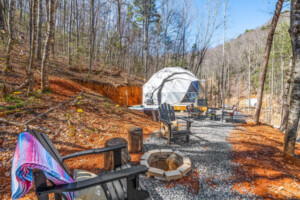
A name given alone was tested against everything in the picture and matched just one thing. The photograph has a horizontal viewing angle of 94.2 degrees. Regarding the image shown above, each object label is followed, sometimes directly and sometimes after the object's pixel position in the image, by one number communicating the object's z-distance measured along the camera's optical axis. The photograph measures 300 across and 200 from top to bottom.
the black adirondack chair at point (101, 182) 1.15
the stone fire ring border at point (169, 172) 2.69
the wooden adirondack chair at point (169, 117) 4.14
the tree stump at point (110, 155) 2.83
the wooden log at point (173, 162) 3.42
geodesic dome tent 12.49
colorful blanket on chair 1.07
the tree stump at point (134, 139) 3.76
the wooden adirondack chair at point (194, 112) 8.67
